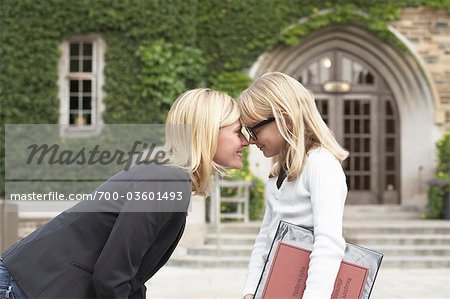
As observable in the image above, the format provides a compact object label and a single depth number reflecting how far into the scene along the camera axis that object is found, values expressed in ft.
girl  16.22
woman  14.11
